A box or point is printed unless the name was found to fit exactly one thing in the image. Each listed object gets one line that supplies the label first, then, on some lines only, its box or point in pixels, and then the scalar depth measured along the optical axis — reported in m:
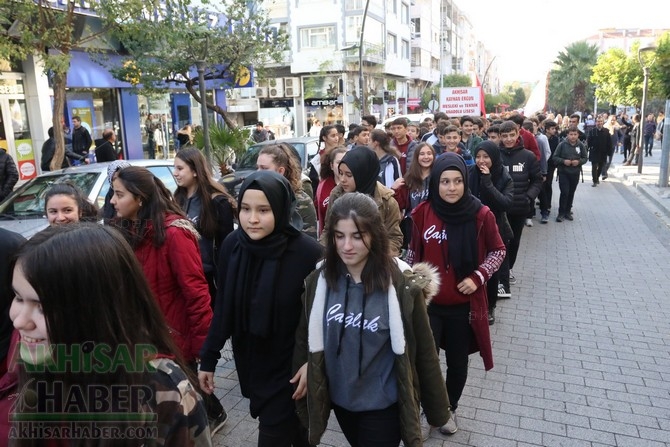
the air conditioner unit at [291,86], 39.53
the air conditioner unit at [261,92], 40.25
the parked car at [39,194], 5.89
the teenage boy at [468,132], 8.54
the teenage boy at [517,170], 6.65
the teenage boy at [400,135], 8.09
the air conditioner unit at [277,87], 39.59
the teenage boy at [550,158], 10.97
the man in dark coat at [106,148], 12.16
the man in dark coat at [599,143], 13.25
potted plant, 11.50
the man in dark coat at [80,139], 12.84
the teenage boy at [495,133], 7.74
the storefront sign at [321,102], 39.38
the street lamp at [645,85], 16.30
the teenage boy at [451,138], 6.43
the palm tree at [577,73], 48.16
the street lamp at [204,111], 10.62
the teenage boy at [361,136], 7.80
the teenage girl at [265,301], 2.54
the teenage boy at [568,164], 10.62
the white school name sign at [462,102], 14.55
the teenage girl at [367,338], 2.40
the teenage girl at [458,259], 3.43
